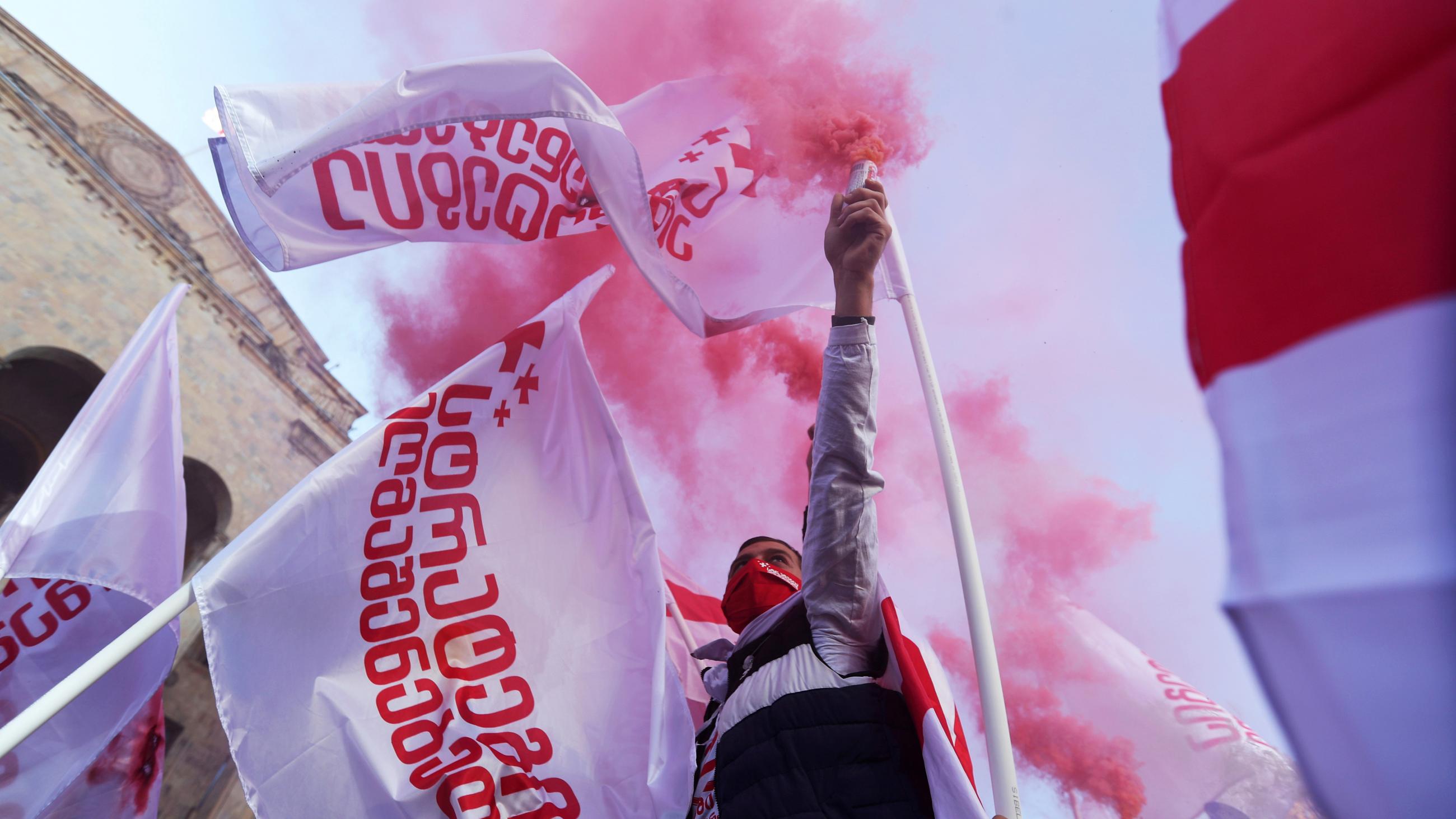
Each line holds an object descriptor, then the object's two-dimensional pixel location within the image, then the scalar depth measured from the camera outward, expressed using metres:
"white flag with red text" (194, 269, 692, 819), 2.68
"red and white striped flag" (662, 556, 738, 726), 4.12
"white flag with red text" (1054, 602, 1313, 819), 4.52
